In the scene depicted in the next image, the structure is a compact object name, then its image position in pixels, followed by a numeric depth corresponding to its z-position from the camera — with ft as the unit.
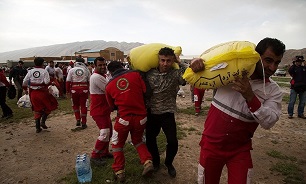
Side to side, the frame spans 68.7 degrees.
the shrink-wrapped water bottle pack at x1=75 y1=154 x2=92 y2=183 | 11.75
